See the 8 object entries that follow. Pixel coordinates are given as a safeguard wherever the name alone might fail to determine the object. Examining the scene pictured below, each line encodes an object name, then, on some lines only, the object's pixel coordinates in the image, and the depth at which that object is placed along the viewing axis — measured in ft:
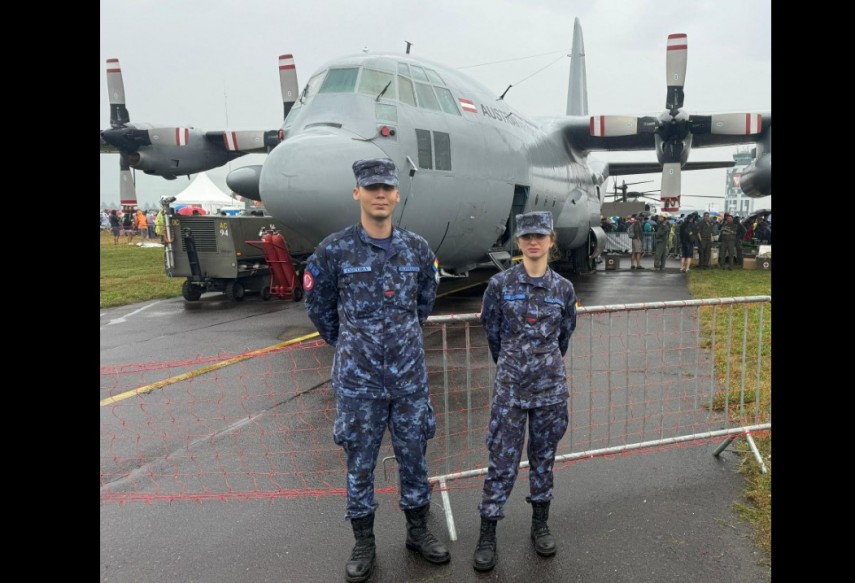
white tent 131.03
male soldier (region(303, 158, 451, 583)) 9.92
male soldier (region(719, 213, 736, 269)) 60.03
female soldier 10.30
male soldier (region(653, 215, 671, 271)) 63.36
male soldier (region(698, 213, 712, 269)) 60.49
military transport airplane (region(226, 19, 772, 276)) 24.18
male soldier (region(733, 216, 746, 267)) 61.74
